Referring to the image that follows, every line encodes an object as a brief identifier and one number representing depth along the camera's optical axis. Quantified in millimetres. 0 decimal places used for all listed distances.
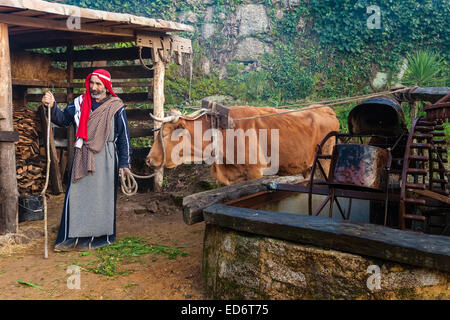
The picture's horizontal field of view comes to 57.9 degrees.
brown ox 5191
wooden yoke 5316
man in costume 4672
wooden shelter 5098
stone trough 2424
